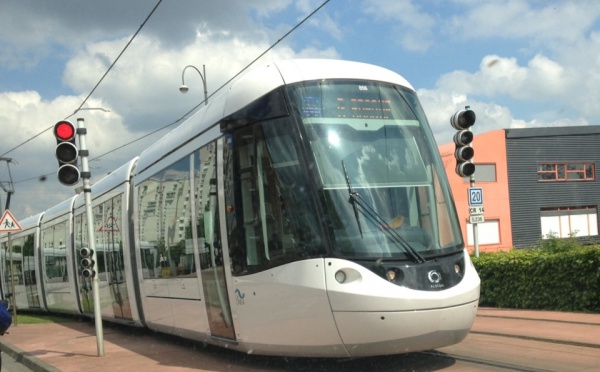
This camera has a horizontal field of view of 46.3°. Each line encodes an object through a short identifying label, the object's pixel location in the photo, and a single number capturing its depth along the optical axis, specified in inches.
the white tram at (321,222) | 265.7
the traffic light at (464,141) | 524.7
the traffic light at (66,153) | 406.9
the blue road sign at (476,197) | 624.8
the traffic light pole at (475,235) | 646.8
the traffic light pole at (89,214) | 409.1
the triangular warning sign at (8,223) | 719.7
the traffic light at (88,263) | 408.2
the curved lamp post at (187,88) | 895.2
